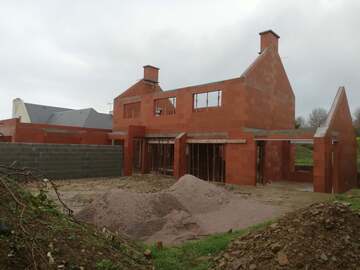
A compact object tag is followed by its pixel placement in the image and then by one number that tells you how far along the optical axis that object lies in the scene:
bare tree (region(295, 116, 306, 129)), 55.01
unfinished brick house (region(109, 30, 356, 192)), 14.24
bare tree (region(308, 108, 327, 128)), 54.89
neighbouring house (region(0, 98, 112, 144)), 17.31
